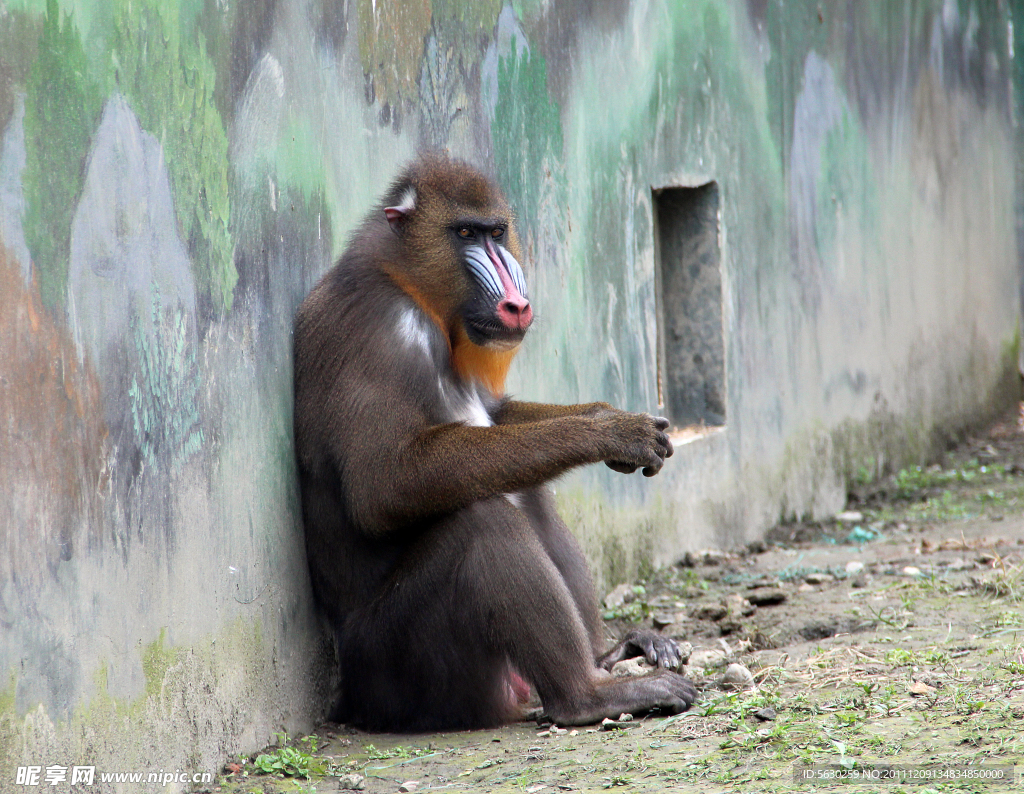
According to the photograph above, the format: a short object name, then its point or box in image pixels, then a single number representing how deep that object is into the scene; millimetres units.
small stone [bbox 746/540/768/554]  14023
